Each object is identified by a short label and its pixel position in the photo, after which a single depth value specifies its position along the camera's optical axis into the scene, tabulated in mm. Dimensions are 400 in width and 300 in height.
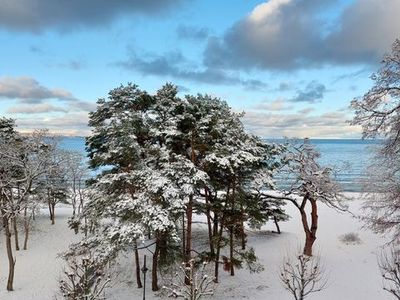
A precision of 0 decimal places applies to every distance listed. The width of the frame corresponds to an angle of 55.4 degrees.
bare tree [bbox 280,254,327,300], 18047
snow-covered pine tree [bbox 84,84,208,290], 15250
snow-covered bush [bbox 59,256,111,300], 11320
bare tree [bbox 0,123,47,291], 19344
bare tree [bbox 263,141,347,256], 21062
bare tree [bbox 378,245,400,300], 12241
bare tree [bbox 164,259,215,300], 11258
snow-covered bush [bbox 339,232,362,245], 25031
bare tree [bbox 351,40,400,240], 12383
